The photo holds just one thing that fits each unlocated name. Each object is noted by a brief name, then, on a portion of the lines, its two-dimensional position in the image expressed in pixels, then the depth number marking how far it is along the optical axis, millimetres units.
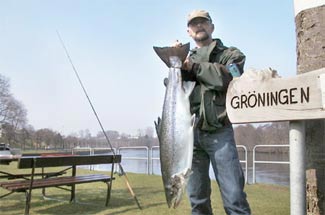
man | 2311
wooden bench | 5031
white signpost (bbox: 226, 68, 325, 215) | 1848
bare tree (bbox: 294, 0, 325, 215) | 2441
